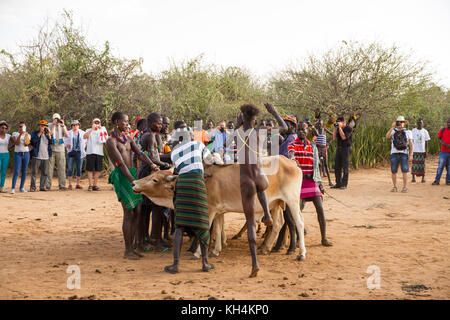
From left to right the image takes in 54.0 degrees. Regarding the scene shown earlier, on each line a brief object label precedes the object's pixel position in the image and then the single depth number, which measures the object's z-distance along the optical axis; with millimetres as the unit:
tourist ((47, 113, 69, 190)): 13062
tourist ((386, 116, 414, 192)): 12021
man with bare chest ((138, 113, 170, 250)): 6496
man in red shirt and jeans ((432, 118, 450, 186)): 13234
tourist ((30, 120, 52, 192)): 12672
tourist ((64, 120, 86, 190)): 13062
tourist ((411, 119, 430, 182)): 14227
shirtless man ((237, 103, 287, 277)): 5242
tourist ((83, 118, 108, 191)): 12874
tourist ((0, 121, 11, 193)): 12125
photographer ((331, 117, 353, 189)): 13109
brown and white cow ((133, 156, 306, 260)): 6051
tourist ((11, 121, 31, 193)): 12398
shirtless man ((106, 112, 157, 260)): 5996
